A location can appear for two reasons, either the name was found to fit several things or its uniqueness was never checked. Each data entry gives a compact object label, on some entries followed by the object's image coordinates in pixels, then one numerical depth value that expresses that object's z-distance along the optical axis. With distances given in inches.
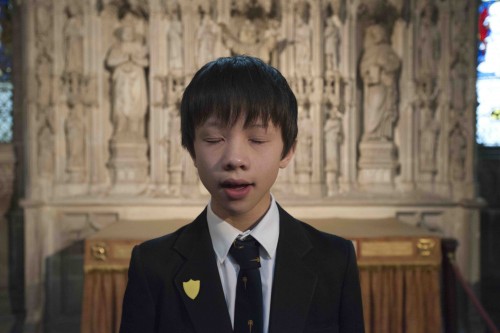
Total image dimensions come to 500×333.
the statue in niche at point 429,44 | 203.8
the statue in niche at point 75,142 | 199.3
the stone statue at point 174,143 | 200.2
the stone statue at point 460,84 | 200.7
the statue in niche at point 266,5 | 199.8
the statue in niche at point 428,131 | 203.8
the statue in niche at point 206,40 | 197.5
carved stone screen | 197.8
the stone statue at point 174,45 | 199.3
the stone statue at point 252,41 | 200.5
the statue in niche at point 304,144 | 202.1
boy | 46.5
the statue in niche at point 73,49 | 198.5
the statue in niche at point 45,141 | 196.9
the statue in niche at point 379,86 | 205.2
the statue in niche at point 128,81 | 200.4
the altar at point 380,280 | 154.6
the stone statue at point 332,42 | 201.9
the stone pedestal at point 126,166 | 201.9
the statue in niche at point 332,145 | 203.2
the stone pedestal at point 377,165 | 206.1
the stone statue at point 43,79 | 197.2
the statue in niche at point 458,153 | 200.8
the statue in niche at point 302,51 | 199.8
